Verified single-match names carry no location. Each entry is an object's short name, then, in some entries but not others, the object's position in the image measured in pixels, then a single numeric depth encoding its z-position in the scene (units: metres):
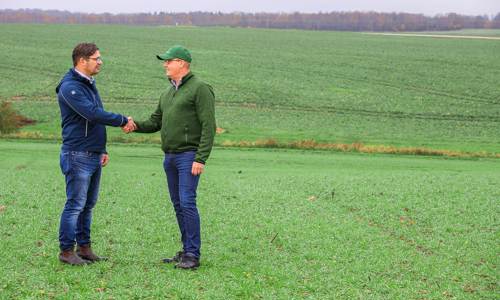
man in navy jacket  8.75
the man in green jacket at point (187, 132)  8.80
